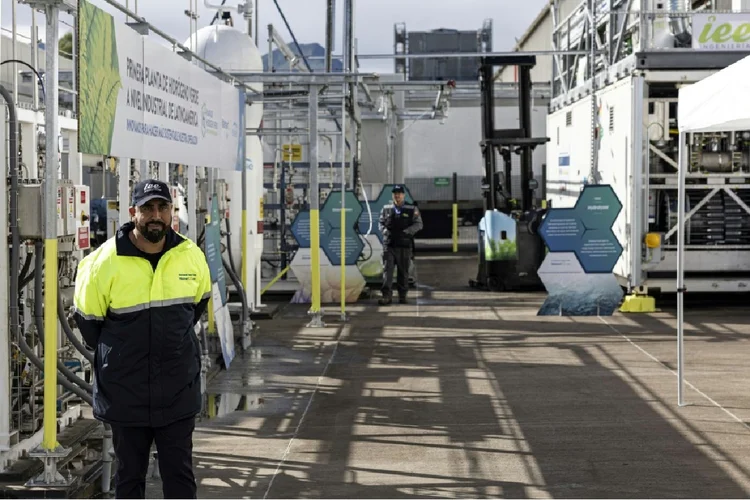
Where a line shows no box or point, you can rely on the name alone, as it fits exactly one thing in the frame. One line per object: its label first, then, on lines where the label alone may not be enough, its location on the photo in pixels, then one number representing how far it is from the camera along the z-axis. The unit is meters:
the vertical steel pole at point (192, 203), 10.95
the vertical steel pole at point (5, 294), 7.60
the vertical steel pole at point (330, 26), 17.41
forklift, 19.88
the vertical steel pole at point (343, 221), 16.39
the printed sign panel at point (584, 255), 16.45
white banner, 7.03
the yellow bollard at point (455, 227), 31.07
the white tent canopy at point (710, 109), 8.66
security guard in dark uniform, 18.88
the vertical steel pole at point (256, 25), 16.82
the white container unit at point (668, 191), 16.61
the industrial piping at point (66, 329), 7.62
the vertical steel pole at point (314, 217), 15.46
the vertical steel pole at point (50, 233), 6.84
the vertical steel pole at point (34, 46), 8.25
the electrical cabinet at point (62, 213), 7.49
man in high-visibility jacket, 5.68
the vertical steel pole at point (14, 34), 7.96
